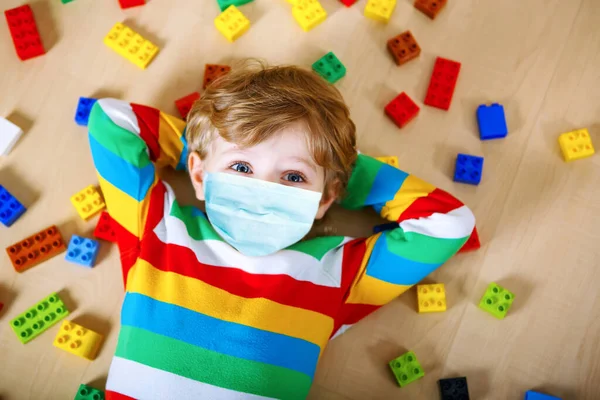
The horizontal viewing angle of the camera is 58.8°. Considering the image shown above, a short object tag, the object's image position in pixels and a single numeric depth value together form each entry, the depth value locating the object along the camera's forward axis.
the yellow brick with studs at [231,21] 1.56
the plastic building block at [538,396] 1.32
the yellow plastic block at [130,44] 1.54
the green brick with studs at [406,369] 1.33
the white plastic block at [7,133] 1.45
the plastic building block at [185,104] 1.49
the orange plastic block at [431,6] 1.61
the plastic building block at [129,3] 1.59
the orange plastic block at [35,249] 1.37
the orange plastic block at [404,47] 1.56
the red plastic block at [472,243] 1.43
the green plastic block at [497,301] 1.38
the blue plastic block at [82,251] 1.37
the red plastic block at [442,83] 1.54
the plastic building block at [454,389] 1.32
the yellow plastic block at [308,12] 1.58
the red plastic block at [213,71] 1.51
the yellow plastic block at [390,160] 1.47
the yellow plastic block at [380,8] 1.59
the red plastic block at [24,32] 1.53
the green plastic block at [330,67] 1.54
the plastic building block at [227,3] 1.59
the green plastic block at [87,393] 1.27
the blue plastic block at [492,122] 1.51
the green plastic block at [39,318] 1.32
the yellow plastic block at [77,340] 1.30
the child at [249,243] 1.12
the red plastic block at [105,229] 1.39
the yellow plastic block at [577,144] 1.49
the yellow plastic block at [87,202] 1.41
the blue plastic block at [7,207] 1.38
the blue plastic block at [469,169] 1.47
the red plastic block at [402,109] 1.52
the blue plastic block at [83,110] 1.47
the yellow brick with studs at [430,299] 1.38
